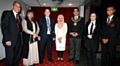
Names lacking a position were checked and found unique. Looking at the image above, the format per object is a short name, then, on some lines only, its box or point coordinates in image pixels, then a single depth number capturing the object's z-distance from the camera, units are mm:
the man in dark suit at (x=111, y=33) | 1613
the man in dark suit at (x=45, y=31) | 2025
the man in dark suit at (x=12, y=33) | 1456
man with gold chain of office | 2010
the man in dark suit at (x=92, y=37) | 1771
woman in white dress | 2060
